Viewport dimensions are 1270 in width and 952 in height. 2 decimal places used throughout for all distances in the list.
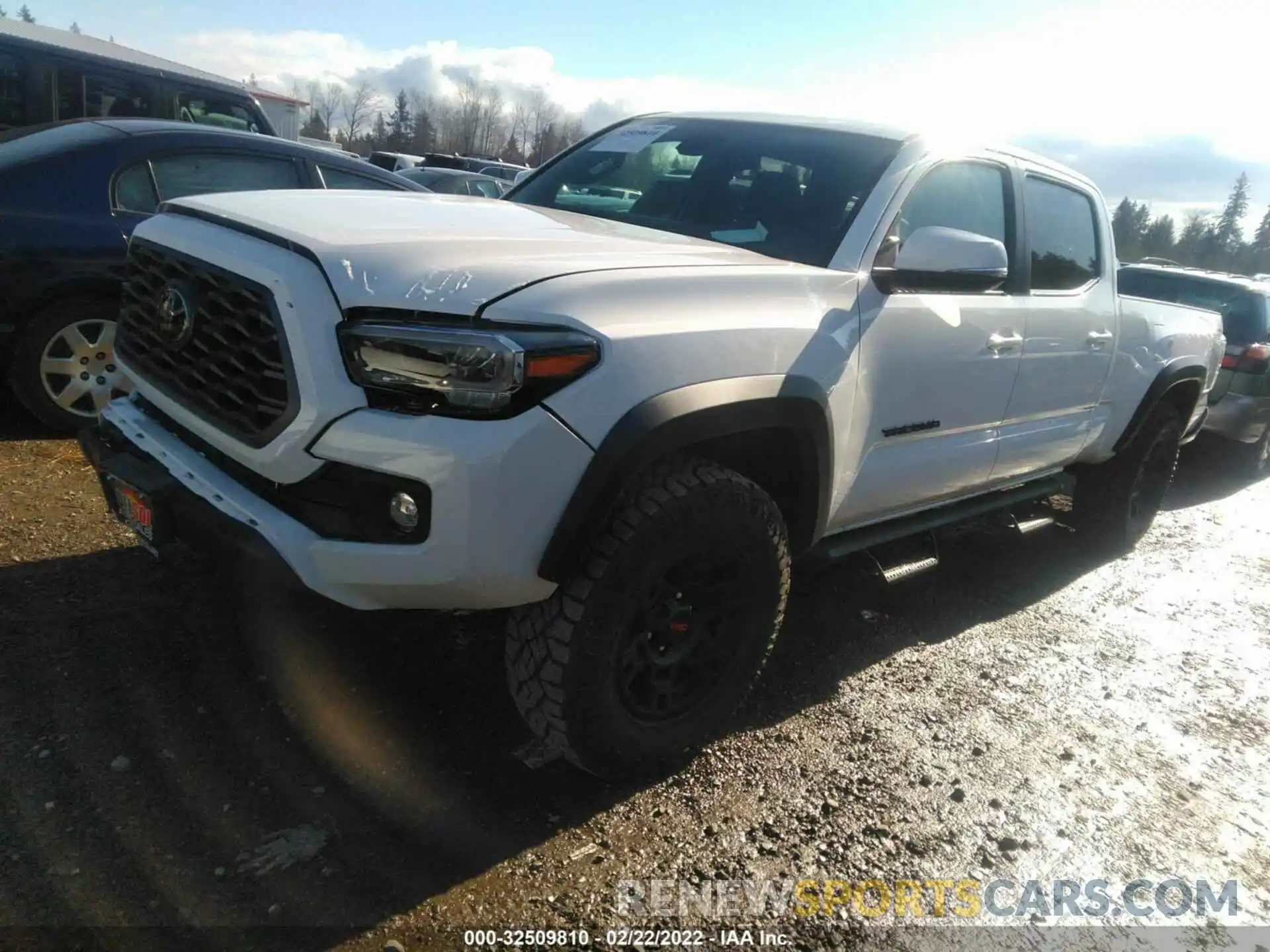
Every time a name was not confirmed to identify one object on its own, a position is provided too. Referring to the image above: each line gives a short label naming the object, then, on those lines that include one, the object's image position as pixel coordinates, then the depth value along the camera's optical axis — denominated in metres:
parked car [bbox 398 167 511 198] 13.53
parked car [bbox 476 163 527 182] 26.14
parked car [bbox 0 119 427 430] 4.41
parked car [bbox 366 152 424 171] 22.10
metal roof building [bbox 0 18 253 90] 7.18
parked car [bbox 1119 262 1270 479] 7.86
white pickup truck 2.17
